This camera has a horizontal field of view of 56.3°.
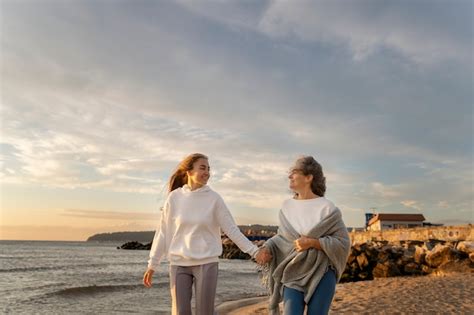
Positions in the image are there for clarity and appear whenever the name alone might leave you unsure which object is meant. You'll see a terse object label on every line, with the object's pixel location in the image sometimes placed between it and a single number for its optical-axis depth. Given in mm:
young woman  4332
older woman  3918
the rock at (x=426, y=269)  18847
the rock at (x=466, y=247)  17958
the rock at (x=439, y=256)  18236
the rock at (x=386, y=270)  19406
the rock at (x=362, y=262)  21125
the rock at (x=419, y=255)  20019
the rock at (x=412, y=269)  19266
